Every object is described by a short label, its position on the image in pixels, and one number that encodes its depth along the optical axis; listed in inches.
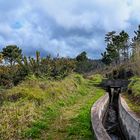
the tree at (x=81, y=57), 1386.7
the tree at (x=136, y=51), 540.6
